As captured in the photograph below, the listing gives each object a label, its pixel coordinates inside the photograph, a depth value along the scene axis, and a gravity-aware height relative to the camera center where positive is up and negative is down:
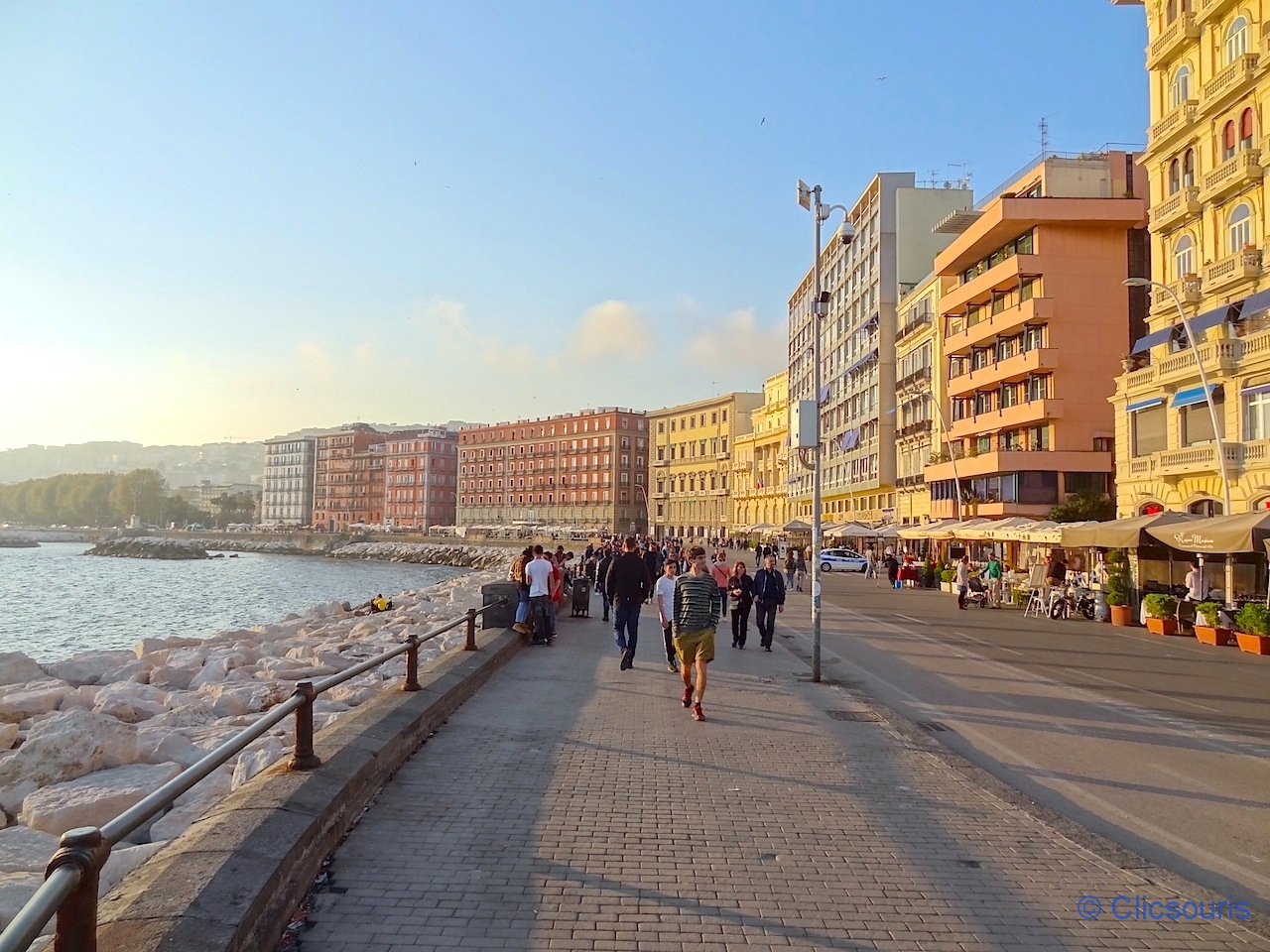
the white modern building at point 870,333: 58.94 +14.35
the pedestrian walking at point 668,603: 11.95 -1.06
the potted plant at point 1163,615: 21.01 -2.10
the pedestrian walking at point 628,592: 12.51 -0.98
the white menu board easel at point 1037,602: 25.36 -2.20
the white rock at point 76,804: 6.70 -2.20
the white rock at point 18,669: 14.52 -2.48
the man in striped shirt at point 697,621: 8.90 -0.97
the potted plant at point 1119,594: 23.36 -1.80
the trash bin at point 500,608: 15.17 -1.42
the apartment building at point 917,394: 50.12 +7.86
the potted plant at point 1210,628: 18.95 -2.19
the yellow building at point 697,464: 104.50 +7.71
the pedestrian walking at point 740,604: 15.93 -1.43
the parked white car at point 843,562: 53.41 -2.19
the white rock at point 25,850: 5.98 -2.32
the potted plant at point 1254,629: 17.25 -2.02
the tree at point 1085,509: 35.19 +0.76
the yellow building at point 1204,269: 23.48 +7.63
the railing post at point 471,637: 11.70 -1.50
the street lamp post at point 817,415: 11.79 +1.59
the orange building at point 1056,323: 39.50 +9.45
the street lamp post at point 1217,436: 21.56 +2.32
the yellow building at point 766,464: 86.62 +6.44
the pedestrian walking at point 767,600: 15.67 -1.33
